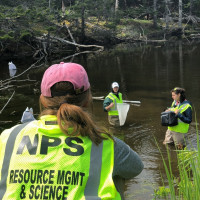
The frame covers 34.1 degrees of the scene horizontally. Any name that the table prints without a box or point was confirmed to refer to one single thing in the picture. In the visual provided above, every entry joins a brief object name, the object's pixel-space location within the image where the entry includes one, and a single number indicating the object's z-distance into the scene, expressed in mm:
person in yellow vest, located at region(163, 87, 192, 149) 7258
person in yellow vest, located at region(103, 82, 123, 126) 9570
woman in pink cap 1657
